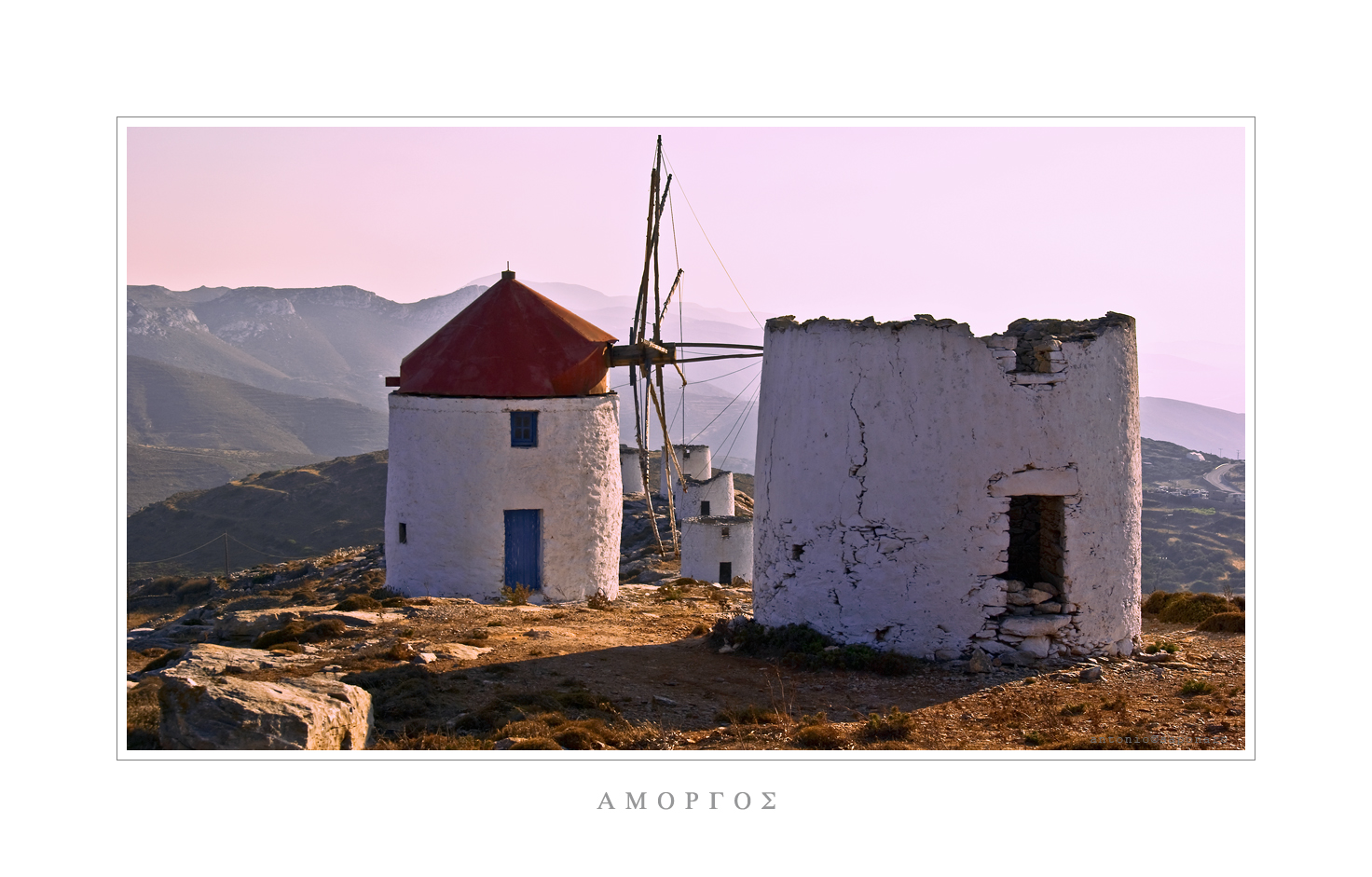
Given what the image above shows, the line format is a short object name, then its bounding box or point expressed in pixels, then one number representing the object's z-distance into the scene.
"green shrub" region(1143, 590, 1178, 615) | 16.03
